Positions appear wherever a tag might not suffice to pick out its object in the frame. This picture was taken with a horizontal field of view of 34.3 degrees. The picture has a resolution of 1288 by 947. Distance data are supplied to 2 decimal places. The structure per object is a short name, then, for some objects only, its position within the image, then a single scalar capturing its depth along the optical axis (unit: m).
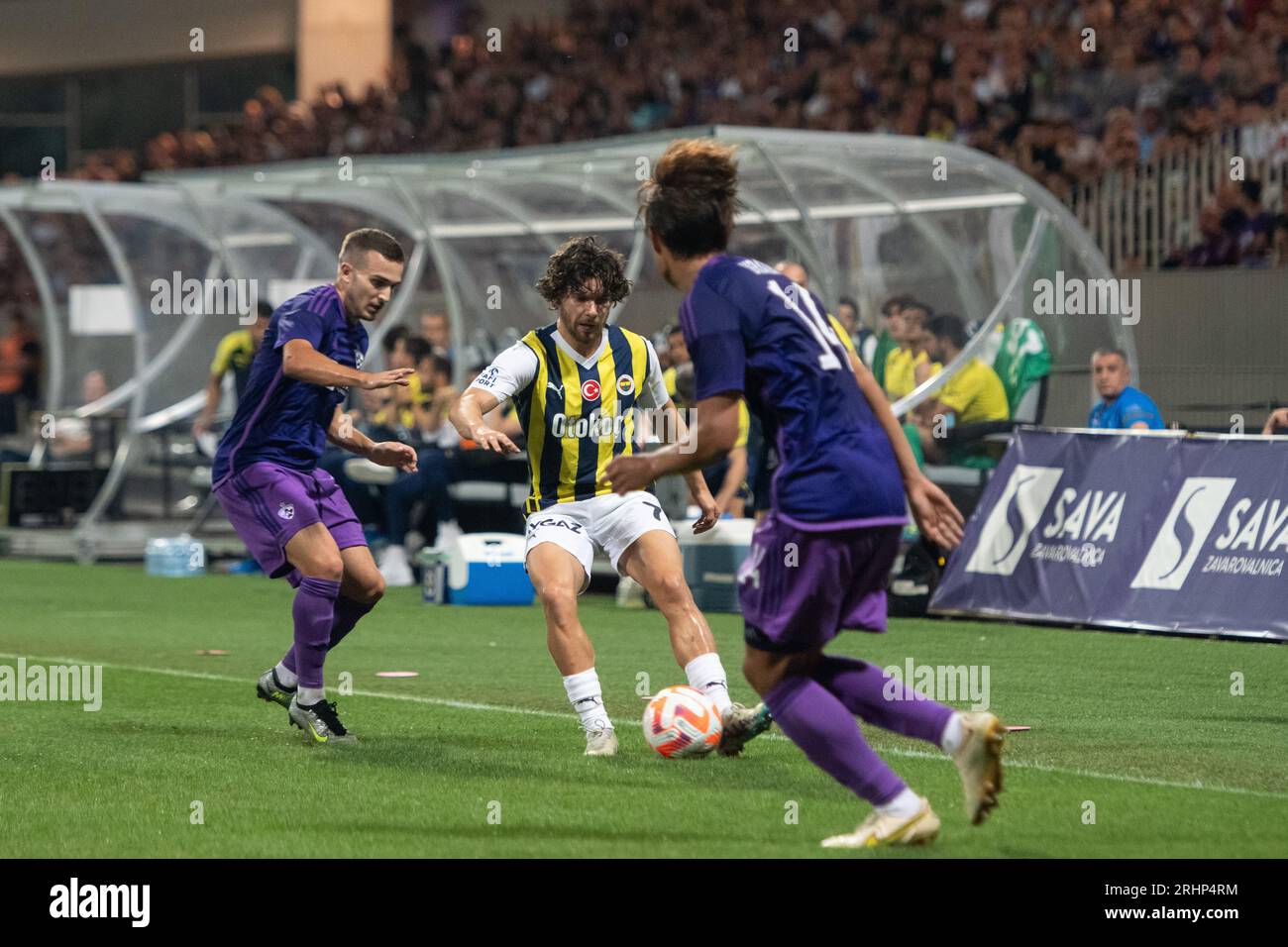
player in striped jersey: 8.15
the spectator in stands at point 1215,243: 17.23
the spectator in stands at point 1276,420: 11.57
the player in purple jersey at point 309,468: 8.50
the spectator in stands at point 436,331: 18.61
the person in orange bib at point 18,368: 25.11
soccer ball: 7.66
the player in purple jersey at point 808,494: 5.95
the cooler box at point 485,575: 15.30
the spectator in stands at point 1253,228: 16.97
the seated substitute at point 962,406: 14.92
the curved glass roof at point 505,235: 15.72
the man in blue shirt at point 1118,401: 14.19
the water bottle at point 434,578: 15.35
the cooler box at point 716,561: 14.33
